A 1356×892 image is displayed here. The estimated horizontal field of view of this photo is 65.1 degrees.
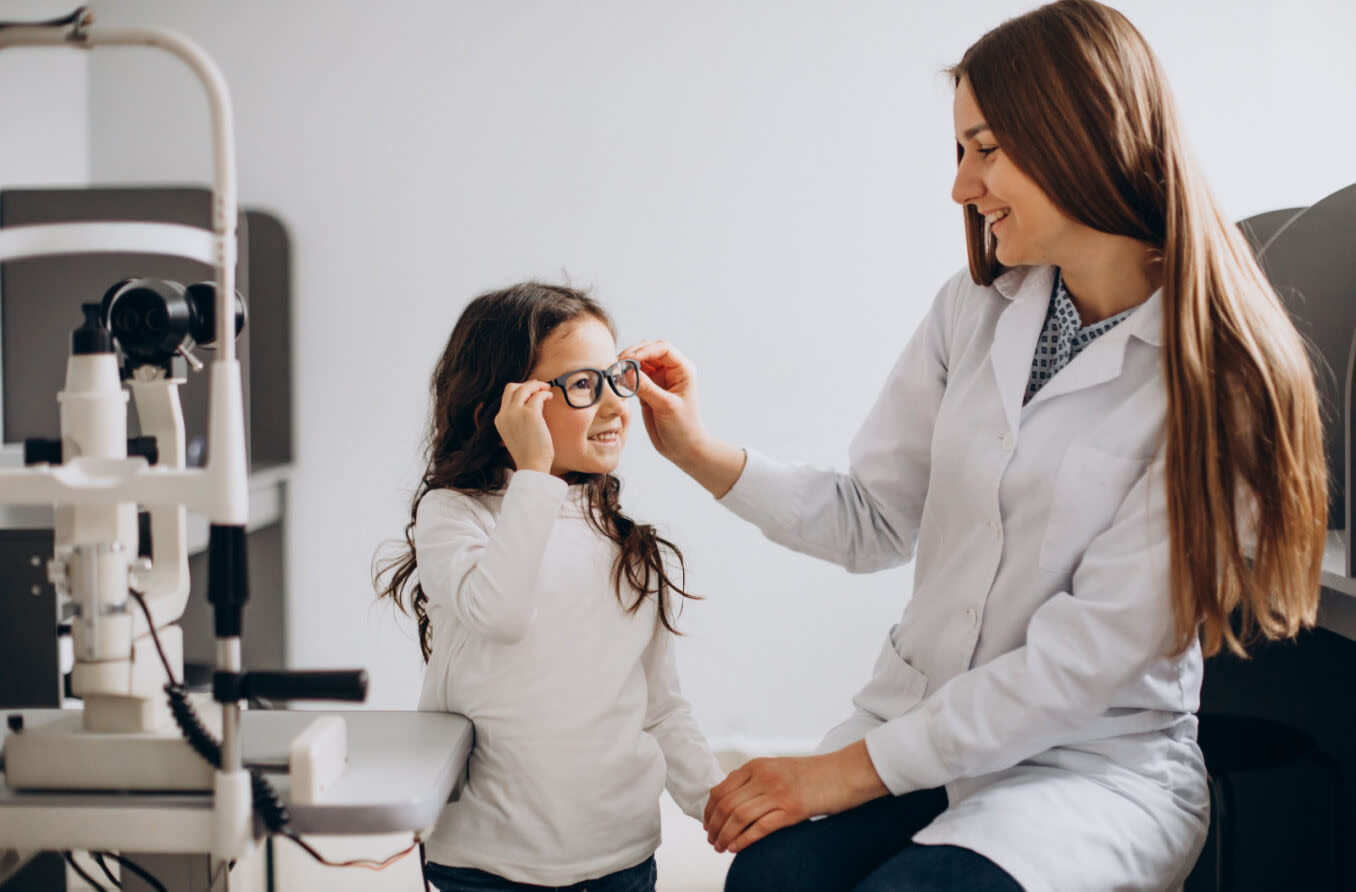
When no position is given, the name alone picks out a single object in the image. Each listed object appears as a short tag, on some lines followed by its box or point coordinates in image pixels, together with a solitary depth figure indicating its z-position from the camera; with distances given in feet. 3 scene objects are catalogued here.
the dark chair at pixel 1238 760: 4.53
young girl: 3.82
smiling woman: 3.56
